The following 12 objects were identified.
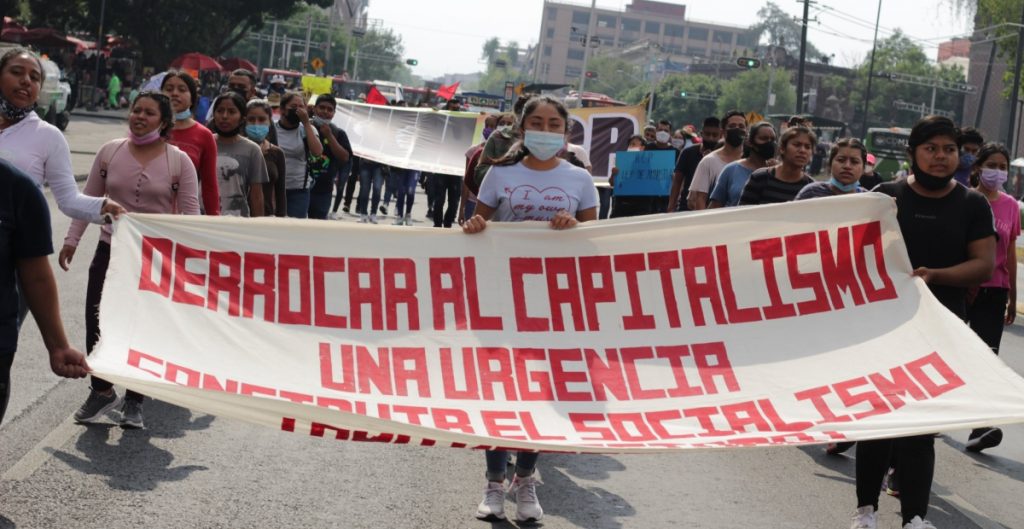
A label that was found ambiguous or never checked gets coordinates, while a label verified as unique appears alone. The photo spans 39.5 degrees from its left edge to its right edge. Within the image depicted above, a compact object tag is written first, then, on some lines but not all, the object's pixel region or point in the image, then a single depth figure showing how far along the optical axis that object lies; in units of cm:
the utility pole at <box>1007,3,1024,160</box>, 4502
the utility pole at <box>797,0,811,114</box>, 4909
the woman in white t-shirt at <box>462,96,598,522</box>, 607
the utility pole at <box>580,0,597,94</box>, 4596
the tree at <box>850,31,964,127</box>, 11900
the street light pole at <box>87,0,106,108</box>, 5000
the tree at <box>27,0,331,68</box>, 5778
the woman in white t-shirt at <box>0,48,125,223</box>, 579
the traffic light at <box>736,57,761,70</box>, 5306
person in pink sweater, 709
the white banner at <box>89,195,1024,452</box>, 523
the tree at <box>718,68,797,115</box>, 13412
